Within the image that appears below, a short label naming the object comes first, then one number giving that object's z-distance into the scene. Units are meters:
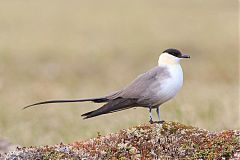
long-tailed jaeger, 13.30
